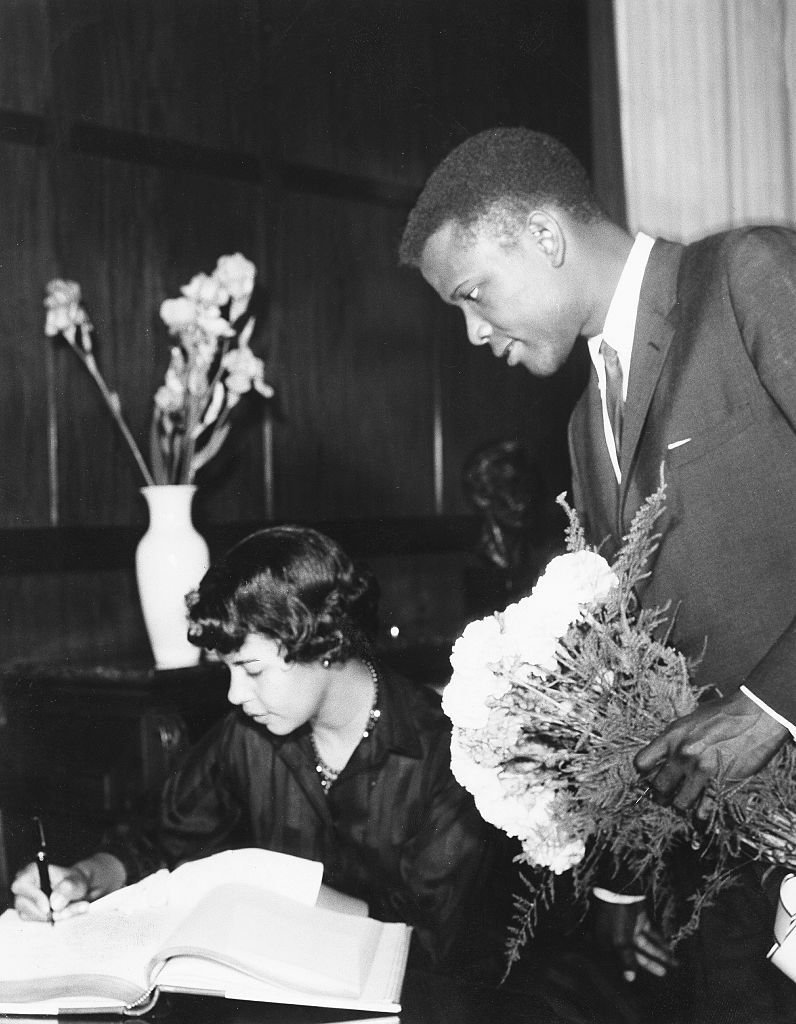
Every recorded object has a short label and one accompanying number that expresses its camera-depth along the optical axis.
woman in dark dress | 2.12
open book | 1.23
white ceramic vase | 2.77
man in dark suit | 1.63
